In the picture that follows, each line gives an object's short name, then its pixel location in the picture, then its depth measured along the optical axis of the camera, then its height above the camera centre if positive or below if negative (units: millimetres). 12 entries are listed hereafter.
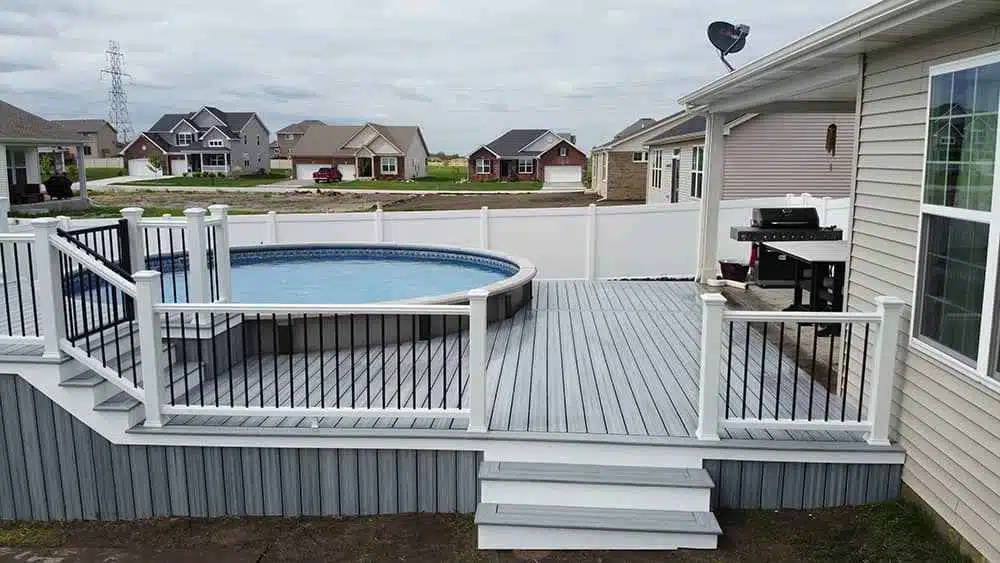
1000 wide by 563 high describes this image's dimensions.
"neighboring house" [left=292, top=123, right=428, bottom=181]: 56031 +2597
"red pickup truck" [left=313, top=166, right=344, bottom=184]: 52656 +637
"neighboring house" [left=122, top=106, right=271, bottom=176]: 58250 +3369
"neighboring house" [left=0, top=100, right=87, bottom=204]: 22875 +1339
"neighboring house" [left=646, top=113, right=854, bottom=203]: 15547 +499
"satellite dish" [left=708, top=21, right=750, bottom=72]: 10062 +2059
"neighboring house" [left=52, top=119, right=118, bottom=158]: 74125 +5628
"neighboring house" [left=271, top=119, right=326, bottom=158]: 88112 +6006
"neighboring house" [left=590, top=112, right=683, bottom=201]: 30866 +485
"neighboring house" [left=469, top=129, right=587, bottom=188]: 53438 +1825
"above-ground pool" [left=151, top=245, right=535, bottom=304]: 9141 -1290
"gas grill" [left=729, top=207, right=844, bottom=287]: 8094 -592
